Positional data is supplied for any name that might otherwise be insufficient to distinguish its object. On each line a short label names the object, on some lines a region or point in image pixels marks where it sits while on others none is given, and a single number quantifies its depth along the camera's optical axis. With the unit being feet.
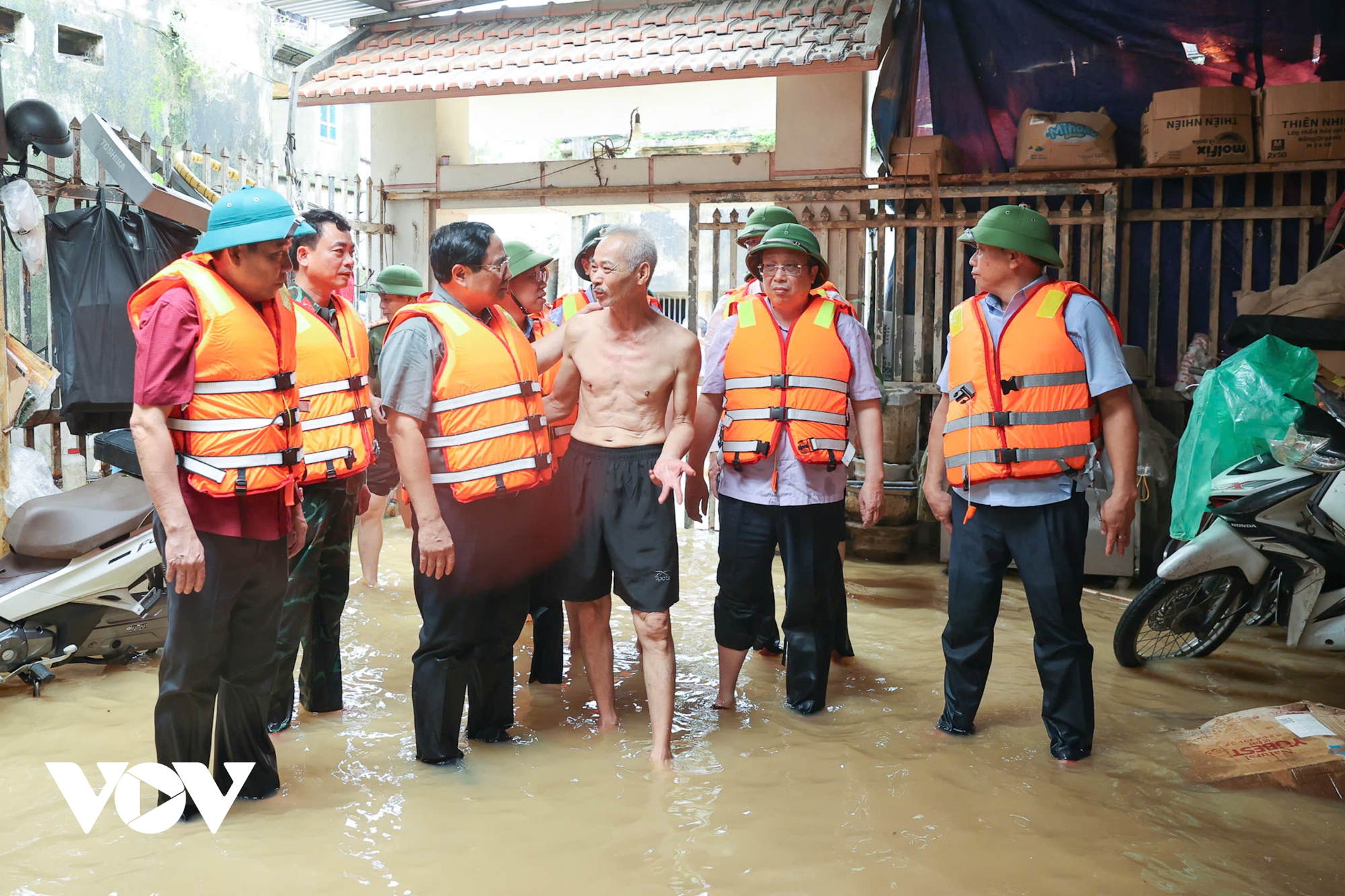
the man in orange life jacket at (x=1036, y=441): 12.96
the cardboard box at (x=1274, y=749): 12.48
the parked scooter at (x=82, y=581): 14.96
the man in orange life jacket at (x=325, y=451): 13.80
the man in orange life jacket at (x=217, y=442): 10.27
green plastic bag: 17.52
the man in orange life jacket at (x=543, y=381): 16.35
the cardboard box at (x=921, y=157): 26.32
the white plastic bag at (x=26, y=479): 18.51
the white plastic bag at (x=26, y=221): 18.43
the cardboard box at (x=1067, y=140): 25.17
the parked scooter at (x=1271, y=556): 16.03
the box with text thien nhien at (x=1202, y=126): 23.90
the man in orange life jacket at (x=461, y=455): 12.48
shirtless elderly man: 13.12
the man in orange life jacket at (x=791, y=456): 14.84
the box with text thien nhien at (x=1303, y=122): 23.36
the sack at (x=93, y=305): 19.35
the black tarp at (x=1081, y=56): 24.85
